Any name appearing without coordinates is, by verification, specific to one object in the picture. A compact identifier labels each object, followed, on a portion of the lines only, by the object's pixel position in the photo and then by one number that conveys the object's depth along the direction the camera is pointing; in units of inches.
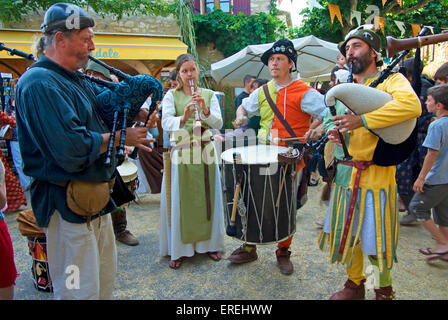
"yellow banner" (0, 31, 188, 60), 312.0
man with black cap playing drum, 108.7
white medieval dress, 115.6
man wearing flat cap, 54.1
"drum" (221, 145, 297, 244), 94.0
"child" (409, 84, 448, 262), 114.3
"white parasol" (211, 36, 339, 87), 232.1
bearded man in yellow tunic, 80.1
